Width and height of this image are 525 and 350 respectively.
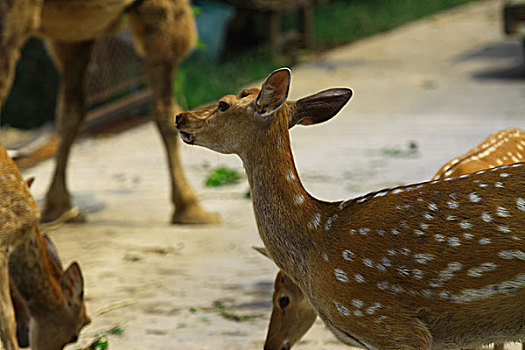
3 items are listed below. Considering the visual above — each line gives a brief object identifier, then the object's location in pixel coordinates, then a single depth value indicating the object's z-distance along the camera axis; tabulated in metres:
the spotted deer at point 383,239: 5.65
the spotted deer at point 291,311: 7.72
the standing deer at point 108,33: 12.12
